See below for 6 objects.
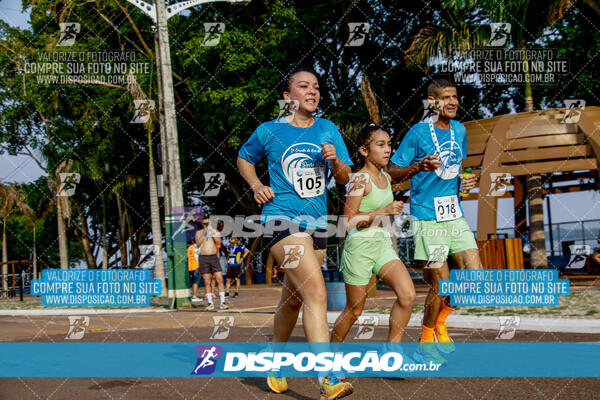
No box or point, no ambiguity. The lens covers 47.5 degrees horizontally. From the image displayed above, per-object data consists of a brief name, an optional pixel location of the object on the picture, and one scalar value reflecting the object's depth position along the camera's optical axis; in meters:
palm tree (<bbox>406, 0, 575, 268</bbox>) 14.69
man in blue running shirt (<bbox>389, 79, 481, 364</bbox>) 5.34
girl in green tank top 4.69
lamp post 14.23
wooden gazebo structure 15.48
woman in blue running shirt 4.09
